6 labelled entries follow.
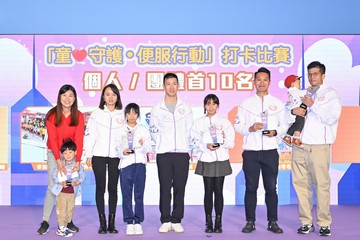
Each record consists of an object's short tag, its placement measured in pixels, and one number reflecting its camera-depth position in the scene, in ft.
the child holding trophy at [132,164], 13.01
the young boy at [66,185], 12.71
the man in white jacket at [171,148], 13.26
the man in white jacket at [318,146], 12.48
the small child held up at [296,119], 12.75
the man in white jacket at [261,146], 13.00
